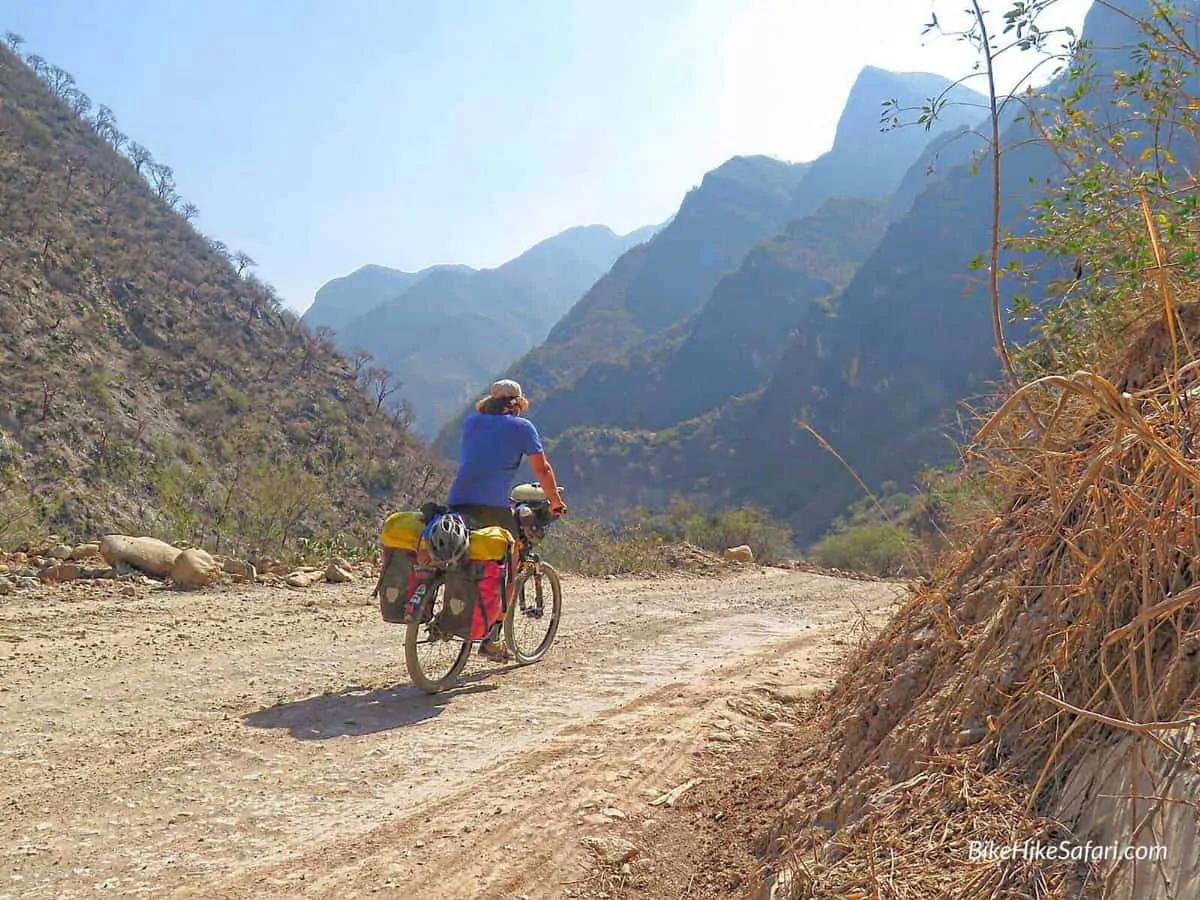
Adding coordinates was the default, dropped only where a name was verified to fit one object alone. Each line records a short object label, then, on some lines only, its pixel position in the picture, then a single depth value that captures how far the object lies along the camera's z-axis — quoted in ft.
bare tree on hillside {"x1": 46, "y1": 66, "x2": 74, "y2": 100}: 152.14
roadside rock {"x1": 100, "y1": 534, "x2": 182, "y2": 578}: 25.59
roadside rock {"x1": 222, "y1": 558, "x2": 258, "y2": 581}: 27.71
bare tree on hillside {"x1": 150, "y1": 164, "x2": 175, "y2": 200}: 148.97
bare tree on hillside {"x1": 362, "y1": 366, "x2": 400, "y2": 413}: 130.61
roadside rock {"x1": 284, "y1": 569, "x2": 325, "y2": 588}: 27.96
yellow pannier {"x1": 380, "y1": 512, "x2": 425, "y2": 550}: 15.94
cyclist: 17.67
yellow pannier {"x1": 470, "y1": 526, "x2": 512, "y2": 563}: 15.97
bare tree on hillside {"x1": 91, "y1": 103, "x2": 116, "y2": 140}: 151.02
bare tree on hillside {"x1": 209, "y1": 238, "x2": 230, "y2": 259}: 142.02
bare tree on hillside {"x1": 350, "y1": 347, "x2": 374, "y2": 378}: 137.66
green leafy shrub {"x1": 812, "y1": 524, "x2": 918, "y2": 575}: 67.32
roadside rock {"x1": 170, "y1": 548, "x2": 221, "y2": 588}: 25.58
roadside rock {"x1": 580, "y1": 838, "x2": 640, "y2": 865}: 9.45
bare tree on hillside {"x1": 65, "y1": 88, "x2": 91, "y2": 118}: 151.01
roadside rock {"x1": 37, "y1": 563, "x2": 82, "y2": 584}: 24.09
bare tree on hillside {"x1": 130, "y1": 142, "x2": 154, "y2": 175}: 153.48
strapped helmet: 15.47
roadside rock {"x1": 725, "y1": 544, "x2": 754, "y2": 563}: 49.99
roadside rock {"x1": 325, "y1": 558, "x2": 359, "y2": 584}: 29.45
